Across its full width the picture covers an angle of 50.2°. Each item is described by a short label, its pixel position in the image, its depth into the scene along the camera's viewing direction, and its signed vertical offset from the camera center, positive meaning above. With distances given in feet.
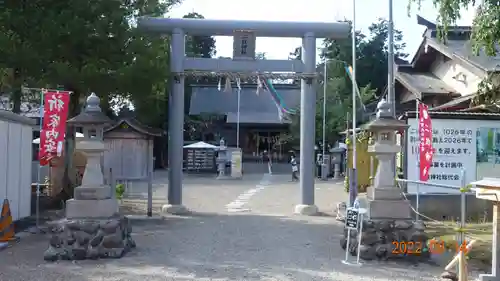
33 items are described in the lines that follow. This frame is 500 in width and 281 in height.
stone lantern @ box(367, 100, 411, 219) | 30.30 -1.10
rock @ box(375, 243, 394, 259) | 29.19 -5.12
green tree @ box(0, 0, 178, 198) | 40.96 +8.41
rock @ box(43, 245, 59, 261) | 28.73 -5.45
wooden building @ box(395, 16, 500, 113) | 67.15 +11.73
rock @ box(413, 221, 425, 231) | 29.68 -3.82
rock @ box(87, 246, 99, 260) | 28.99 -5.39
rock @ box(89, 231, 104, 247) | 29.17 -4.67
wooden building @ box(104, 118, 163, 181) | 47.19 +0.42
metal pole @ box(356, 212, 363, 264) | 28.50 -4.04
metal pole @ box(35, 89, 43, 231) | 38.81 +0.28
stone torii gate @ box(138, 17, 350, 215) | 48.11 +8.28
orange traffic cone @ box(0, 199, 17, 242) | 34.12 -4.57
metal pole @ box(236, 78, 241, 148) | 127.03 +6.41
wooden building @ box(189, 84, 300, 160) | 131.64 +9.64
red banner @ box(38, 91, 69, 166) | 38.75 +2.22
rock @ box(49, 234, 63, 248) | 29.22 -4.83
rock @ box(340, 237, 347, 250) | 32.42 -5.28
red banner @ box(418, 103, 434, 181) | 41.50 +1.52
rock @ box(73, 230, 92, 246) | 29.14 -4.53
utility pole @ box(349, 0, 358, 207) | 38.33 -2.22
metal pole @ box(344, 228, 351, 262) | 28.74 -4.79
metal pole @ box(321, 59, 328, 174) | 106.91 +6.33
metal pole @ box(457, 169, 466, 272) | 22.93 -4.45
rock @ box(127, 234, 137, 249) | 31.83 -5.31
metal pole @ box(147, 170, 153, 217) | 45.62 -3.61
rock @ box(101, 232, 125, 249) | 29.35 -4.77
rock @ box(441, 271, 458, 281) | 25.41 -5.65
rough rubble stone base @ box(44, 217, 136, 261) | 28.91 -4.75
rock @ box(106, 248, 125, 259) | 29.30 -5.42
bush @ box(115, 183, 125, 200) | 50.75 -3.44
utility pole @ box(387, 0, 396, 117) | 49.77 +9.54
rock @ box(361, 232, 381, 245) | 29.63 -4.51
